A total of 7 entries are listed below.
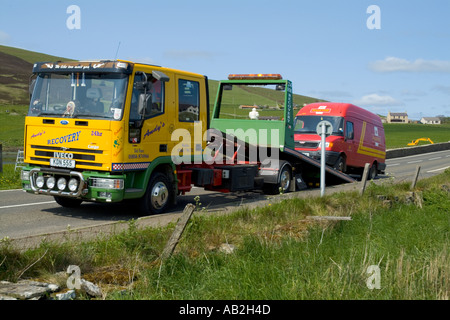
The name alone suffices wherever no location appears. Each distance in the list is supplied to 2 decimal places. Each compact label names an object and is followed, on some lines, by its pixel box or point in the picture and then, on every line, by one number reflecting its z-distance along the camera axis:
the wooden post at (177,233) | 6.22
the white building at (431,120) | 191.35
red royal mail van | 18.66
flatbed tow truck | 9.67
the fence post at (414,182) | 14.35
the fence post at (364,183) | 12.04
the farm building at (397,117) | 189.62
